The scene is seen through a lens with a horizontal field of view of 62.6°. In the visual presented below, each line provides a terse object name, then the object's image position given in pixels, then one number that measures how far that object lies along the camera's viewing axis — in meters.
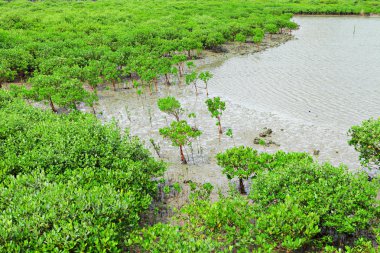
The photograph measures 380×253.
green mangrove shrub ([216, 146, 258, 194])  13.20
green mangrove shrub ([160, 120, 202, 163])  15.96
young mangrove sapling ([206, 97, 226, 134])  19.59
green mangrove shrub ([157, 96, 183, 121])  19.44
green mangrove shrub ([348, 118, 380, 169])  13.32
